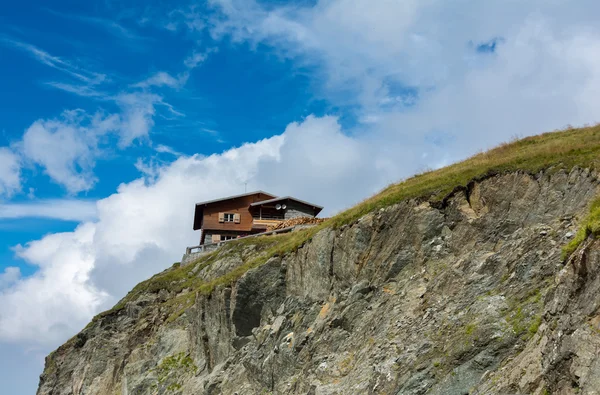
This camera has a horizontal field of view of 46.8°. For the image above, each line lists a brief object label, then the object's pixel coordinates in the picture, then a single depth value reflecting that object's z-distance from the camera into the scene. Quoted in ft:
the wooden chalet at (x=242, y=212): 244.22
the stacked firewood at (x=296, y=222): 194.88
